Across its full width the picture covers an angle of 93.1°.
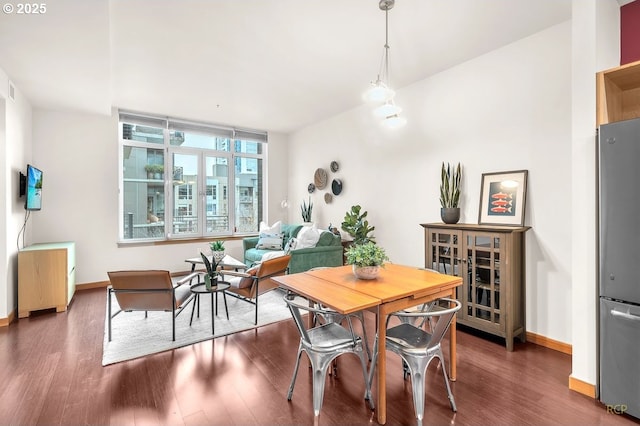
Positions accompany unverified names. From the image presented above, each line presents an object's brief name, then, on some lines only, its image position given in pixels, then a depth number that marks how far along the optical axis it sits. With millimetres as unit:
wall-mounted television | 3824
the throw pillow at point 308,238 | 4762
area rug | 2893
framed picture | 3061
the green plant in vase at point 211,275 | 3266
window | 5473
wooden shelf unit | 2076
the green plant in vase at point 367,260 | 2286
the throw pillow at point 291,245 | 4767
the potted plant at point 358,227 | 4648
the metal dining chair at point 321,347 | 1883
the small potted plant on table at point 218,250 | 4224
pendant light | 2395
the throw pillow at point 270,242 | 5445
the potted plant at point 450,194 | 3453
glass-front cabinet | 2814
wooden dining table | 1848
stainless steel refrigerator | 1897
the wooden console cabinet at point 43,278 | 3666
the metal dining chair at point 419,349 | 1821
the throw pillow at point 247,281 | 3428
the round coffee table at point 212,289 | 3174
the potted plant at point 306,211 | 6176
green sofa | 4625
